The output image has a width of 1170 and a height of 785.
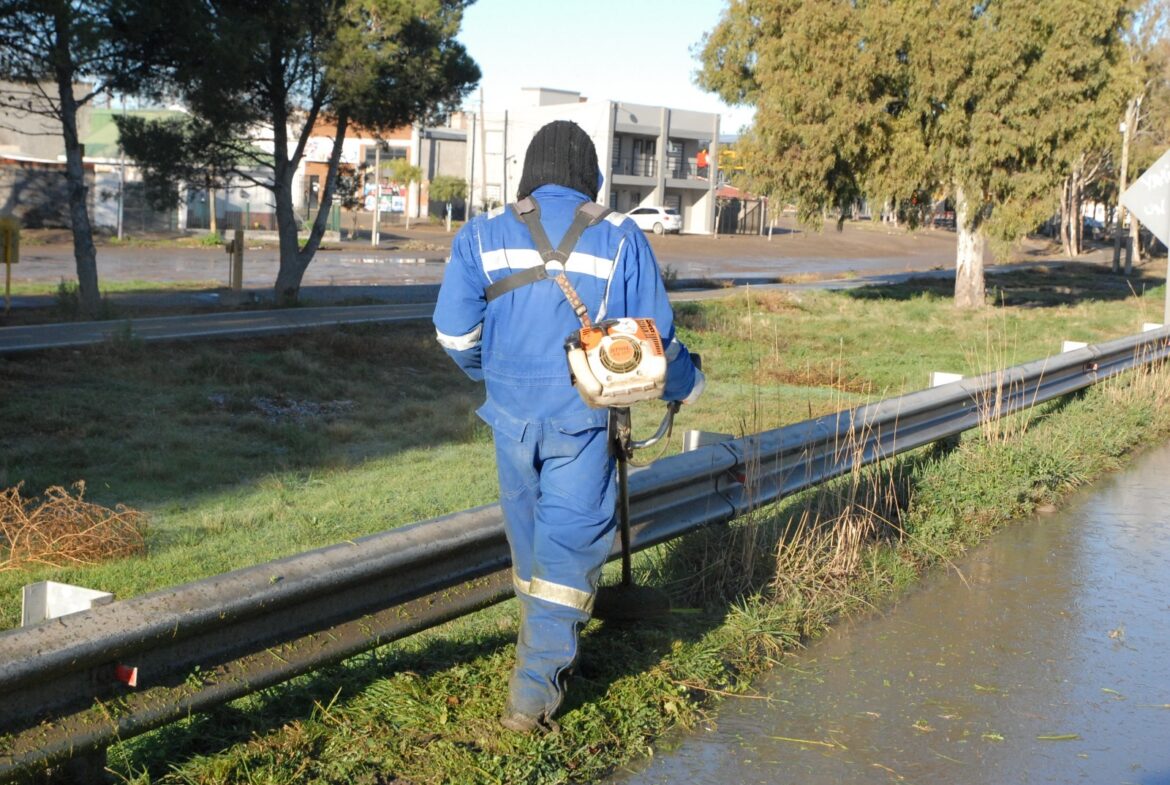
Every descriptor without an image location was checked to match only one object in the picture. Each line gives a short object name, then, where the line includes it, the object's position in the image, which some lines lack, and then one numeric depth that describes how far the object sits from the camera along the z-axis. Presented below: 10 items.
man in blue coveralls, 3.98
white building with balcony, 72.81
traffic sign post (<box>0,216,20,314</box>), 18.16
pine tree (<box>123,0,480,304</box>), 18.22
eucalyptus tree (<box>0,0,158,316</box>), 16.81
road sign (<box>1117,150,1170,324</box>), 14.52
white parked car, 67.25
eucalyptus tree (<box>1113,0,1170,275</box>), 41.28
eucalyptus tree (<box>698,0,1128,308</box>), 22.91
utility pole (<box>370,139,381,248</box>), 48.03
